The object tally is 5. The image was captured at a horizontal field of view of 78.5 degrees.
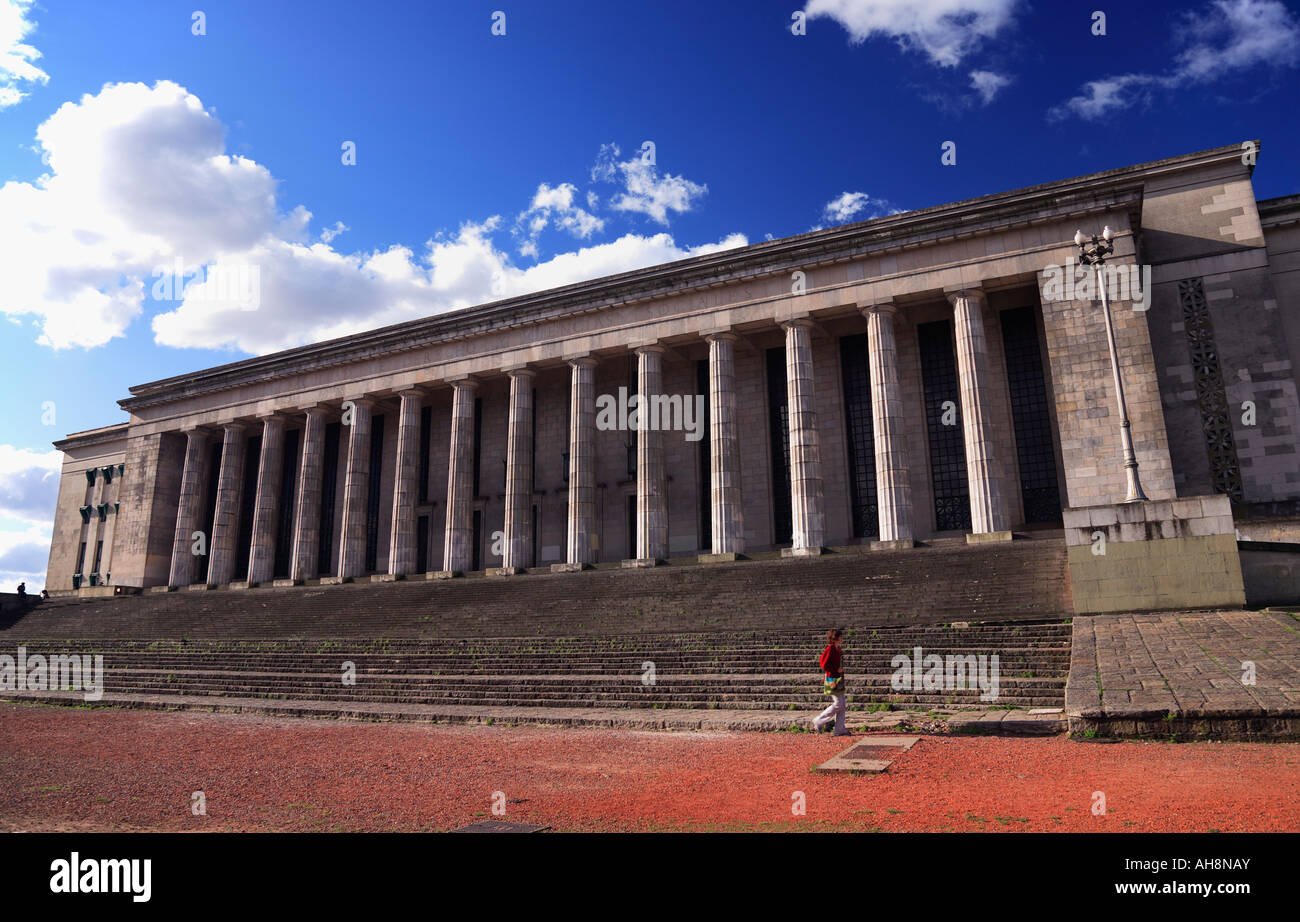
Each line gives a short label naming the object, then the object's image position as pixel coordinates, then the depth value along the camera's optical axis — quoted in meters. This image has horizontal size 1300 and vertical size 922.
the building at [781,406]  25.52
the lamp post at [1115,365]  17.92
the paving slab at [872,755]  8.68
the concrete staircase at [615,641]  15.15
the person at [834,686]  11.40
